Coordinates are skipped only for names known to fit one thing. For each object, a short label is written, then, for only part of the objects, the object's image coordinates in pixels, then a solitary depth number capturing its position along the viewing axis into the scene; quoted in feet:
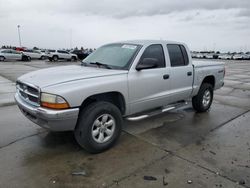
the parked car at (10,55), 94.48
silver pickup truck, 10.77
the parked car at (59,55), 100.52
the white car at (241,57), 159.43
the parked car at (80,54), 114.32
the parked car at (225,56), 163.77
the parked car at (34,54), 112.04
